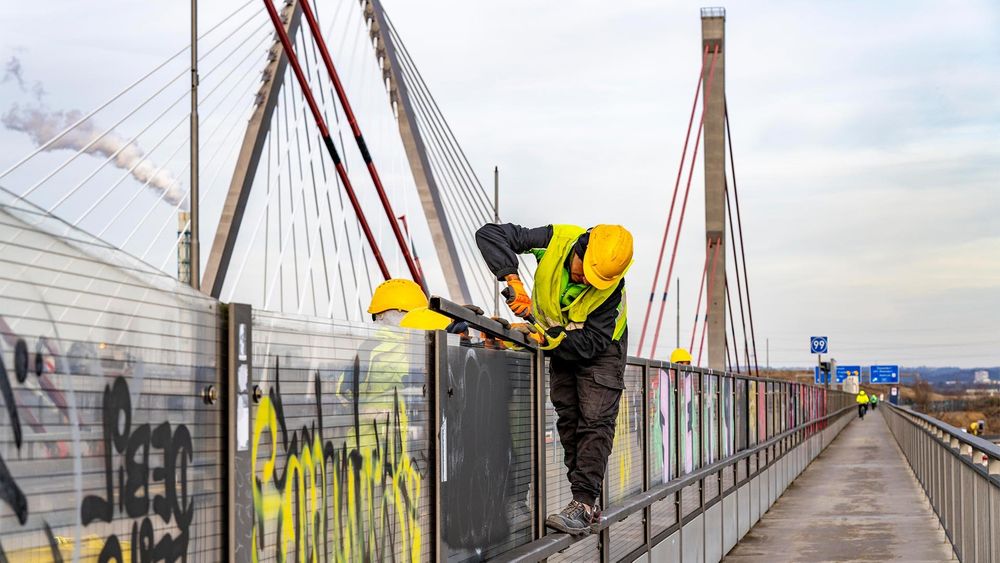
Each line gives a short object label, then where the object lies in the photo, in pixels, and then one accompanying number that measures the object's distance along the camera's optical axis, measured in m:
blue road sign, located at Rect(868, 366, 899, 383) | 134.12
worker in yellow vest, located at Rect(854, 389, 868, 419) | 103.00
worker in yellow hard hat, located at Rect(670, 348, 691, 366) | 24.09
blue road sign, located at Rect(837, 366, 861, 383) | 127.00
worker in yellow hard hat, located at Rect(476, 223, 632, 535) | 7.34
